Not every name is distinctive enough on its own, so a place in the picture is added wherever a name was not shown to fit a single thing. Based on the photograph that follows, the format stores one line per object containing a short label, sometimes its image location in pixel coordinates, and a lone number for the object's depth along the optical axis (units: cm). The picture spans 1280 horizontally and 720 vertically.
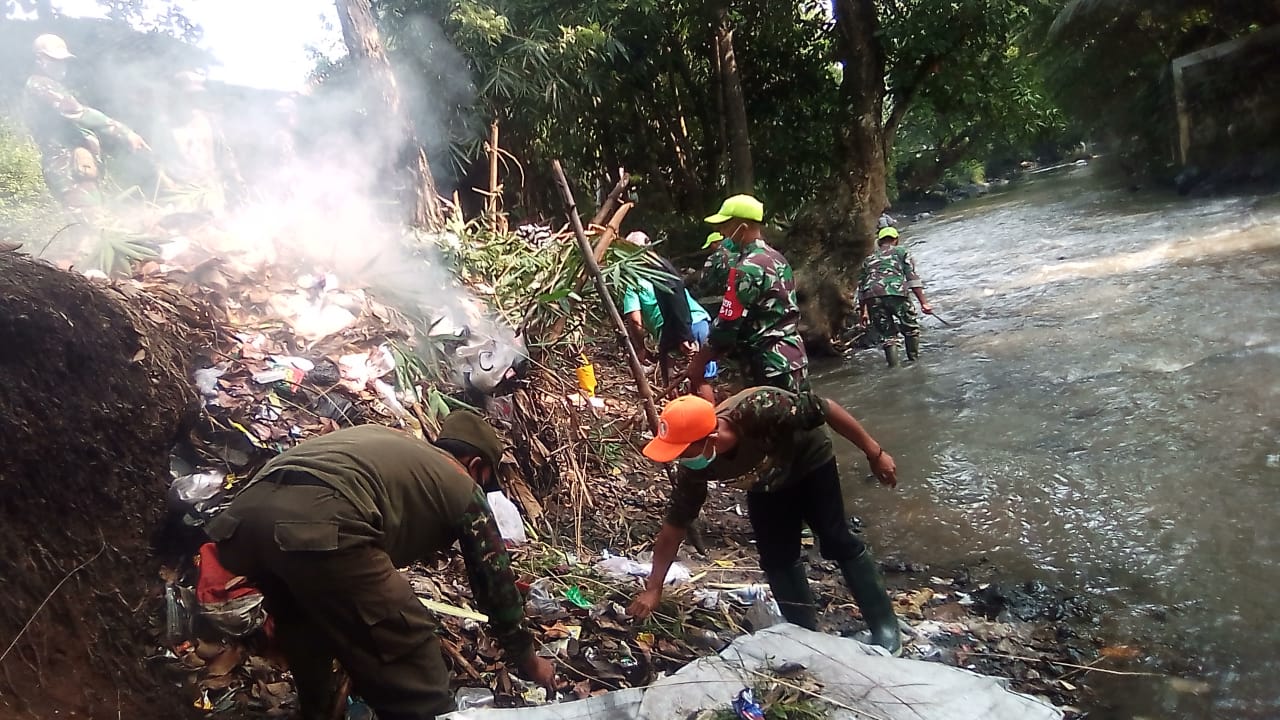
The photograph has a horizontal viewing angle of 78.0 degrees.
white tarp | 212
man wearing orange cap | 237
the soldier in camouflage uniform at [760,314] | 358
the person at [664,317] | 470
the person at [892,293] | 743
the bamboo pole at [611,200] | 386
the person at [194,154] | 482
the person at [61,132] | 438
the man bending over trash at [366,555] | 191
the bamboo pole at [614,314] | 339
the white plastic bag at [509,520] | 344
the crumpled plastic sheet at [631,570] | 335
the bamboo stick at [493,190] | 479
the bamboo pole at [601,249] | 399
